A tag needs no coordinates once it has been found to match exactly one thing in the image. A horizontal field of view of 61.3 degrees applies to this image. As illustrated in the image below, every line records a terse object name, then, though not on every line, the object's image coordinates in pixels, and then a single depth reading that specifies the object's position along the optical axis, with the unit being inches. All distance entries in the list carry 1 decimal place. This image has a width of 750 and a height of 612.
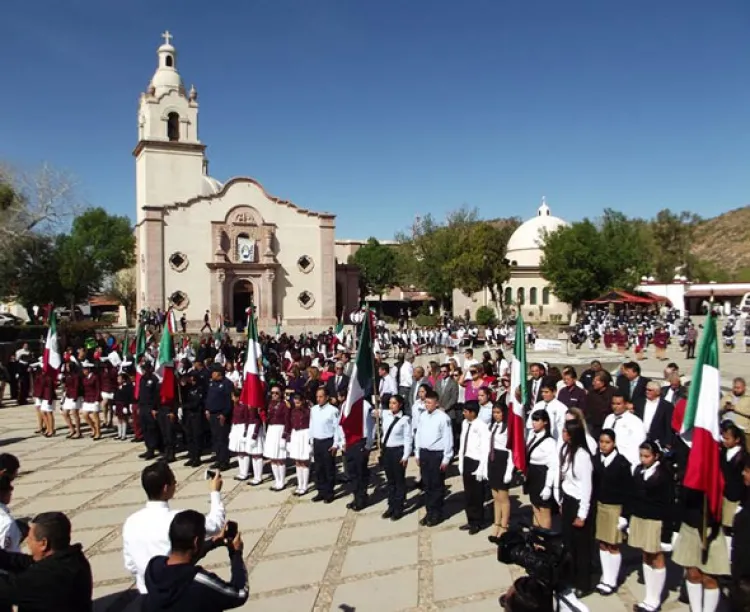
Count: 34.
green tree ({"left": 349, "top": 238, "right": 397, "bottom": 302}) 2679.6
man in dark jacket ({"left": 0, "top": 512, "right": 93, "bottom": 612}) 136.5
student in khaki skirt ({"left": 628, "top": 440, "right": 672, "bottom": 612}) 224.2
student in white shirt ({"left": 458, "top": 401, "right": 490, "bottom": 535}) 304.7
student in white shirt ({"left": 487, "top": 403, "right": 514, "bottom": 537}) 288.0
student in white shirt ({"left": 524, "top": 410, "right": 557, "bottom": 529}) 267.0
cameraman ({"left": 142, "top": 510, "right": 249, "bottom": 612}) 126.9
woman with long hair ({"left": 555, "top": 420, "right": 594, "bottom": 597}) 237.1
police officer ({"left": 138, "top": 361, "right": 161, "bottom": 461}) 458.9
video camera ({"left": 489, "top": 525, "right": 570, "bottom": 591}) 146.5
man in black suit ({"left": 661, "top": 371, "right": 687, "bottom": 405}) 343.9
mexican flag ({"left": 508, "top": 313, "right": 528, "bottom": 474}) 280.8
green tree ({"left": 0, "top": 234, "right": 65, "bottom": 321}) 1348.4
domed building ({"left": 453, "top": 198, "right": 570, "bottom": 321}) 2249.1
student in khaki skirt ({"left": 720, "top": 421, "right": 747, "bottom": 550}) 215.8
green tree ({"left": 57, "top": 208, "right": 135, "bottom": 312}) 1890.5
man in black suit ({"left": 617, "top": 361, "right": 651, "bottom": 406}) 349.7
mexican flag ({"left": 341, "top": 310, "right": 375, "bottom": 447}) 345.4
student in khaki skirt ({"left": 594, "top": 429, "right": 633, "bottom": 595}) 236.5
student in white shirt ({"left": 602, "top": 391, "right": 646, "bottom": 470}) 281.3
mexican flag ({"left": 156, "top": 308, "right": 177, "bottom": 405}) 450.3
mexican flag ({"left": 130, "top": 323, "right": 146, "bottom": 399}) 575.8
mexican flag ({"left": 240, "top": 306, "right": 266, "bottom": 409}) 395.9
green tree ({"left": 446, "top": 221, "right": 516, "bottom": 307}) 1838.1
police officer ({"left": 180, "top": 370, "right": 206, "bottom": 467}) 446.0
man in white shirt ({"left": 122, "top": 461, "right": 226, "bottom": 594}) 163.5
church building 1608.0
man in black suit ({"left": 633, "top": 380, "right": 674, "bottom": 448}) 310.8
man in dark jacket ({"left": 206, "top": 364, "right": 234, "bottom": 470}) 430.0
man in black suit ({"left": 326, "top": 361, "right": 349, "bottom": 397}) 466.6
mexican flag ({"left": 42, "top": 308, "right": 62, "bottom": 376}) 547.2
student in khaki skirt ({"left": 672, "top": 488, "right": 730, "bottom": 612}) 203.9
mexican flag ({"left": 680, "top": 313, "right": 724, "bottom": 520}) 203.5
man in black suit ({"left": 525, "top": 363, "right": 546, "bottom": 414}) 388.5
